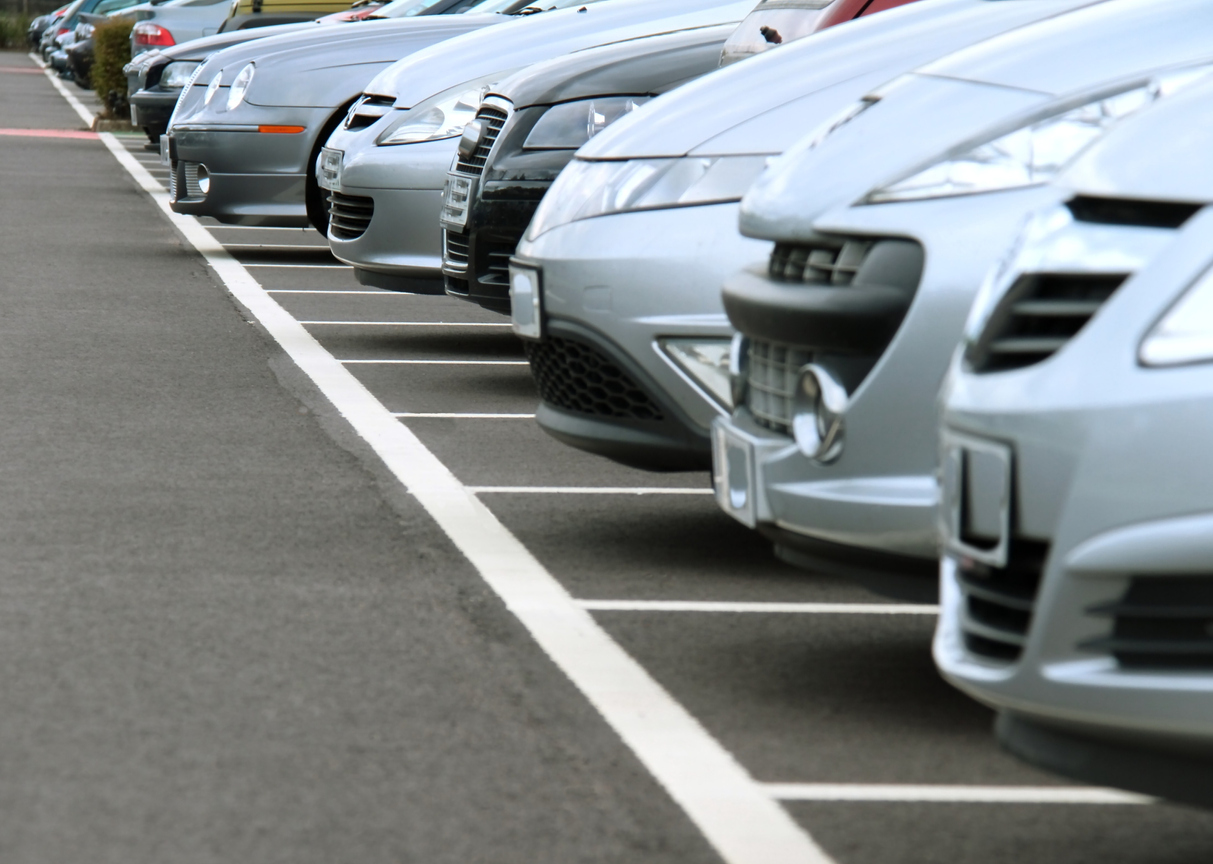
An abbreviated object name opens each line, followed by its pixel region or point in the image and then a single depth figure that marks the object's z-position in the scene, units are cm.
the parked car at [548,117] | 1176
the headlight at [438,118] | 1553
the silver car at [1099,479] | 438
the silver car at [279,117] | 2050
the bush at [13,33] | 12176
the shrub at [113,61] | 4624
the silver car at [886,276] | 619
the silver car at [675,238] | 817
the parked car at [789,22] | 1069
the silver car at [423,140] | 1540
